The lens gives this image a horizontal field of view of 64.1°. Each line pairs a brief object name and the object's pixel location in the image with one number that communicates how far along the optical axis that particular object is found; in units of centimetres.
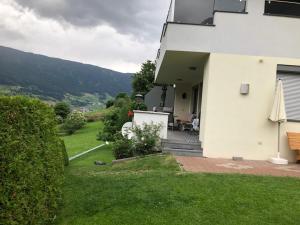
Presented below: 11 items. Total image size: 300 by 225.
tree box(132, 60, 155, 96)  2718
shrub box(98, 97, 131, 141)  1075
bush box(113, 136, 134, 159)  812
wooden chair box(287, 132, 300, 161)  767
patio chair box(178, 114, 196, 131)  1202
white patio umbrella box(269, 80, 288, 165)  749
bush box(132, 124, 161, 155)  789
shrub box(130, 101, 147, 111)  1070
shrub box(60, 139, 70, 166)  753
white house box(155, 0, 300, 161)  783
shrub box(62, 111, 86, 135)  2037
